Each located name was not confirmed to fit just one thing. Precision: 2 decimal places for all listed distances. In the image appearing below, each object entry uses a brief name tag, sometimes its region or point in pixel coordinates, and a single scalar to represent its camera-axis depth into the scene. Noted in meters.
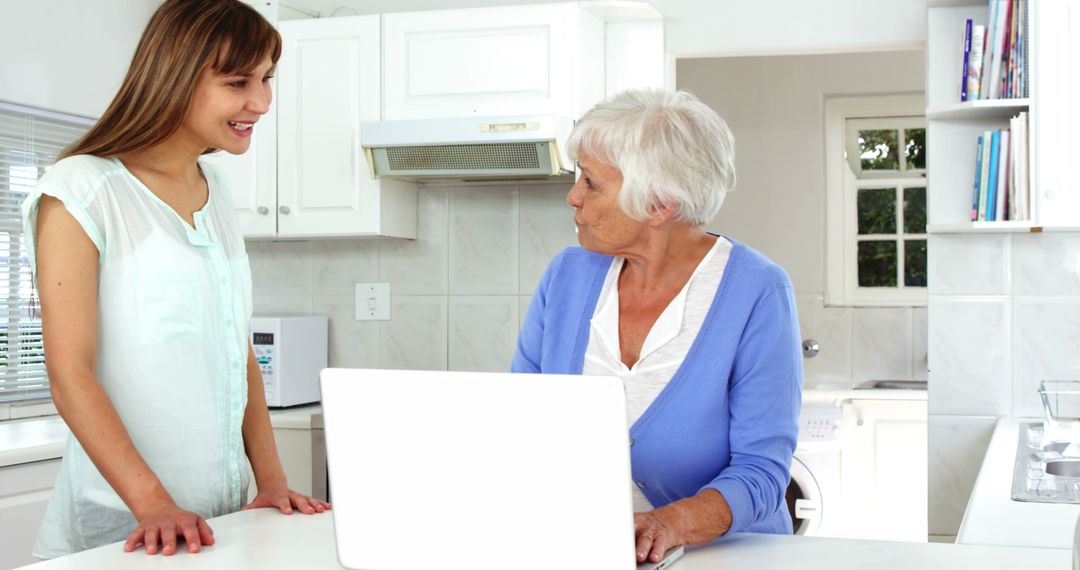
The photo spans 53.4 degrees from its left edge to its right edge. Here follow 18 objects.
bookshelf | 2.70
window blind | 3.21
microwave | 3.40
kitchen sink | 1.78
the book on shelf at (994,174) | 2.86
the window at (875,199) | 5.06
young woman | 1.36
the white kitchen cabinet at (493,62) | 3.08
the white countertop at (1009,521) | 1.49
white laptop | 1.00
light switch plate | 3.63
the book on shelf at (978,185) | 2.92
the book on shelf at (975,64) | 2.89
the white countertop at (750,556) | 1.16
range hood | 3.05
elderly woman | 1.43
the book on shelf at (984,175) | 2.88
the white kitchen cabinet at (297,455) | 3.26
